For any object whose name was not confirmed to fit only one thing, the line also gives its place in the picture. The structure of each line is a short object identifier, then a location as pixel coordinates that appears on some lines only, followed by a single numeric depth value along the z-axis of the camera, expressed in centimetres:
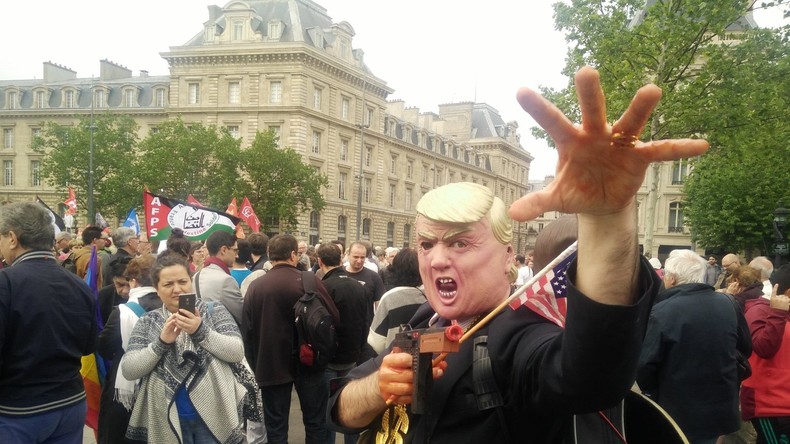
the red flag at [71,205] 2014
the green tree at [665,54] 1633
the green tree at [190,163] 3812
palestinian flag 986
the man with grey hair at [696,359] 400
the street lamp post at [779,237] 1742
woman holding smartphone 356
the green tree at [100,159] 4038
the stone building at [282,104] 4612
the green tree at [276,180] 3988
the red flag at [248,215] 1791
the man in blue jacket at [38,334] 328
